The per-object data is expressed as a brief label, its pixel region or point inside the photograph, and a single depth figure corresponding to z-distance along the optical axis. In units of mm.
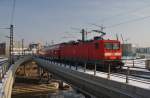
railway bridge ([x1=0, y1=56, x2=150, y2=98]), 14630
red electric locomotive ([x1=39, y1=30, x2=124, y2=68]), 29625
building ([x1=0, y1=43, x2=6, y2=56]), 157825
